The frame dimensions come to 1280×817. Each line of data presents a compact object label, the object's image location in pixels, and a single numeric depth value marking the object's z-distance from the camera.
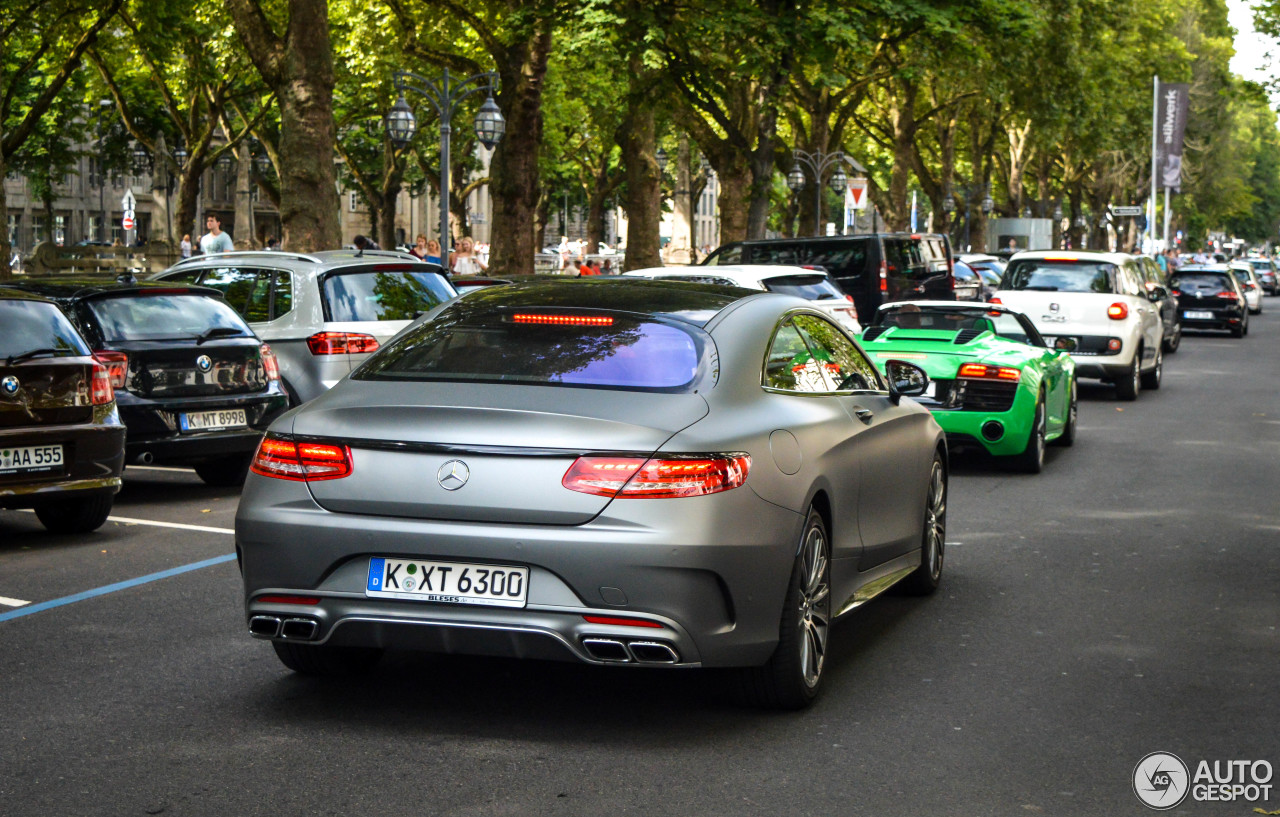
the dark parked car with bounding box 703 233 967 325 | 22.83
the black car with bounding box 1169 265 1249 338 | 38.22
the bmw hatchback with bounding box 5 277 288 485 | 11.36
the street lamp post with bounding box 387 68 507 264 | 26.64
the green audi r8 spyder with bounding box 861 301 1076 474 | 12.82
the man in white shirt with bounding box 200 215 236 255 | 27.28
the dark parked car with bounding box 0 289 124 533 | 9.34
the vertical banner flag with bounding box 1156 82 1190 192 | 57.78
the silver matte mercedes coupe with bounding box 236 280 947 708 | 5.20
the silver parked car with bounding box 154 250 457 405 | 13.17
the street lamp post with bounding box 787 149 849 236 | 42.94
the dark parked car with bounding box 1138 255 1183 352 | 22.86
